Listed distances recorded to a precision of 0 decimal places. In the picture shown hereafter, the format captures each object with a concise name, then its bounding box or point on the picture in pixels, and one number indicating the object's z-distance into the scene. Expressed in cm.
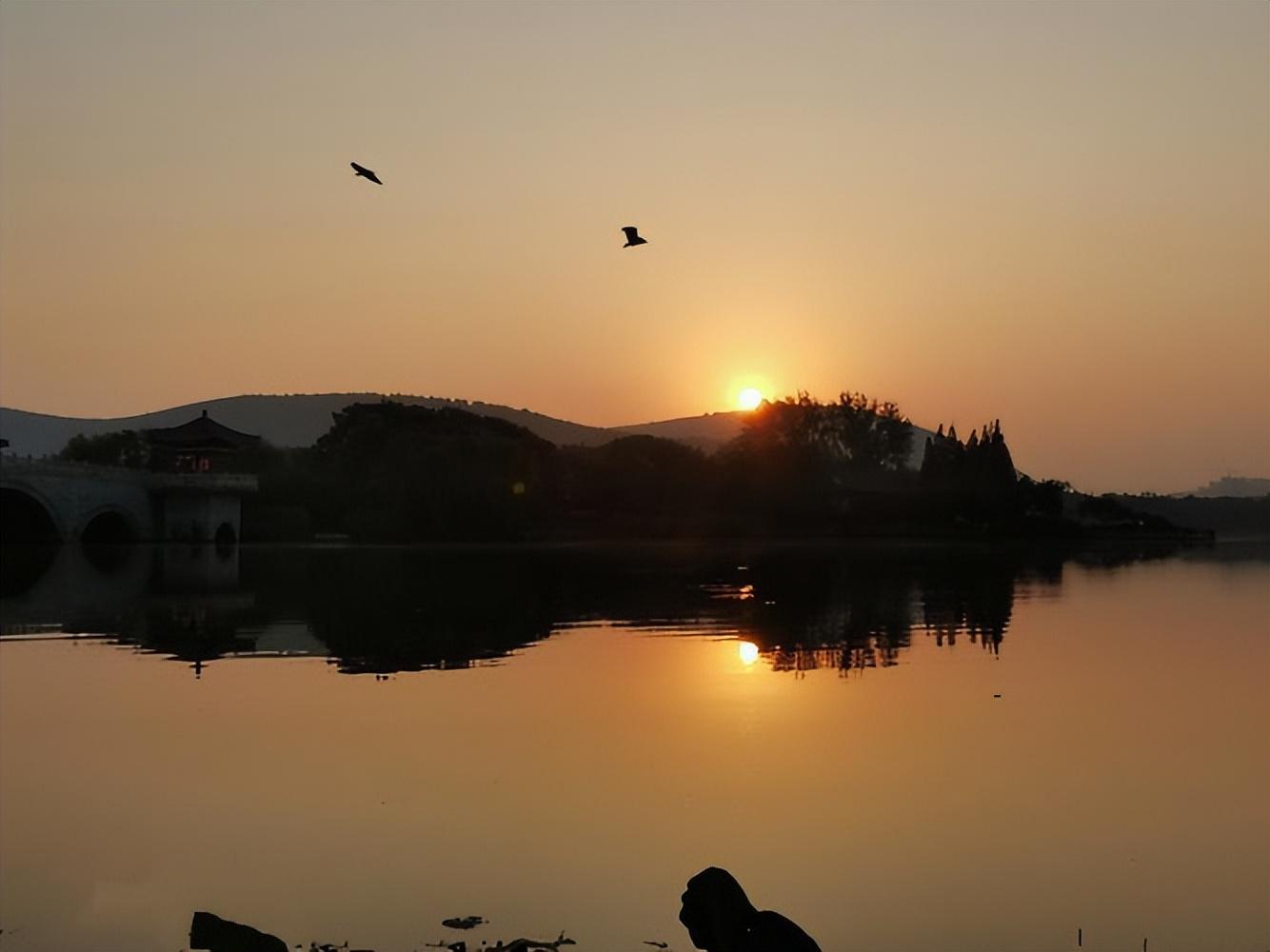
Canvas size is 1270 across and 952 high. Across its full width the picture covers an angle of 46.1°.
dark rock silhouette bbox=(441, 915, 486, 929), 1116
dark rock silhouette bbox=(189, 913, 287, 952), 889
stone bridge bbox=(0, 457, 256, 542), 7288
